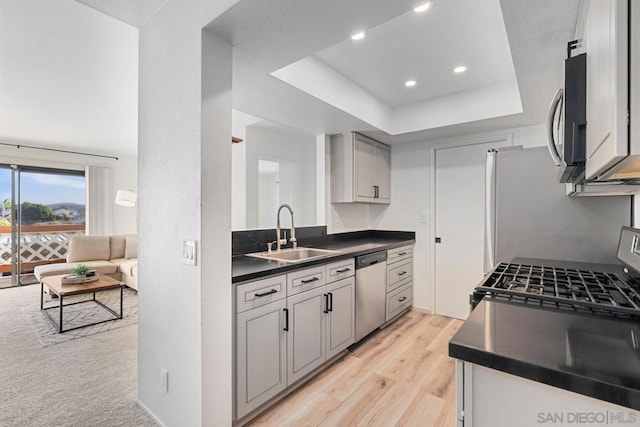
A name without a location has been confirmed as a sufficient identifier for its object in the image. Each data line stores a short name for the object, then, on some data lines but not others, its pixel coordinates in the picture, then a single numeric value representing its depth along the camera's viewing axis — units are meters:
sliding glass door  5.17
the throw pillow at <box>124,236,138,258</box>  5.32
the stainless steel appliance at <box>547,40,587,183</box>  0.90
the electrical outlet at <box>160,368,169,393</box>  1.66
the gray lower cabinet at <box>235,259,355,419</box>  1.72
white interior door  3.39
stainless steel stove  0.99
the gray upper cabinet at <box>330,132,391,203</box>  3.39
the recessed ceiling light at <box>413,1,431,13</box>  1.75
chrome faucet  2.75
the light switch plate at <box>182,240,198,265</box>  1.46
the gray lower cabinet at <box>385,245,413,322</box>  3.25
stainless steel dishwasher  2.75
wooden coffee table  3.18
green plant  3.58
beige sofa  4.46
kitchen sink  2.60
